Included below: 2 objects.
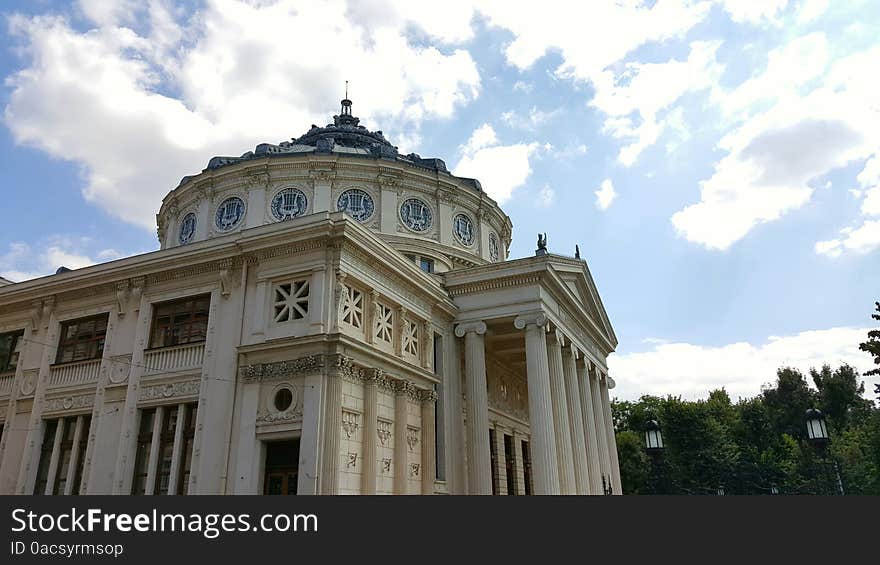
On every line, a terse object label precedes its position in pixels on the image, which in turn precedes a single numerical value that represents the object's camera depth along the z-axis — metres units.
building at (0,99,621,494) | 18.88
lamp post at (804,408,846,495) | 17.69
